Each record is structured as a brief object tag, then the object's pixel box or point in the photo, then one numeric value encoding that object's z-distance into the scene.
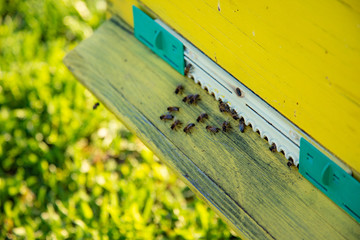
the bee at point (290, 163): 0.99
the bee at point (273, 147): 0.99
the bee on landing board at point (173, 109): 1.04
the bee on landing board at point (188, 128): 1.02
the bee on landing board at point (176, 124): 1.02
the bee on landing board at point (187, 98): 1.04
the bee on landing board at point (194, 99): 1.04
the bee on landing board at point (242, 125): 1.01
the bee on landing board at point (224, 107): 1.03
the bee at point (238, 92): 0.99
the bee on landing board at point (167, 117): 1.03
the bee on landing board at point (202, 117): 1.02
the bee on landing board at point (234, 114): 1.02
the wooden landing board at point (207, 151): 0.96
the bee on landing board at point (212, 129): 1.01
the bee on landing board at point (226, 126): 1.01
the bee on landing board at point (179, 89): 1.05
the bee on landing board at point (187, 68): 1.05
